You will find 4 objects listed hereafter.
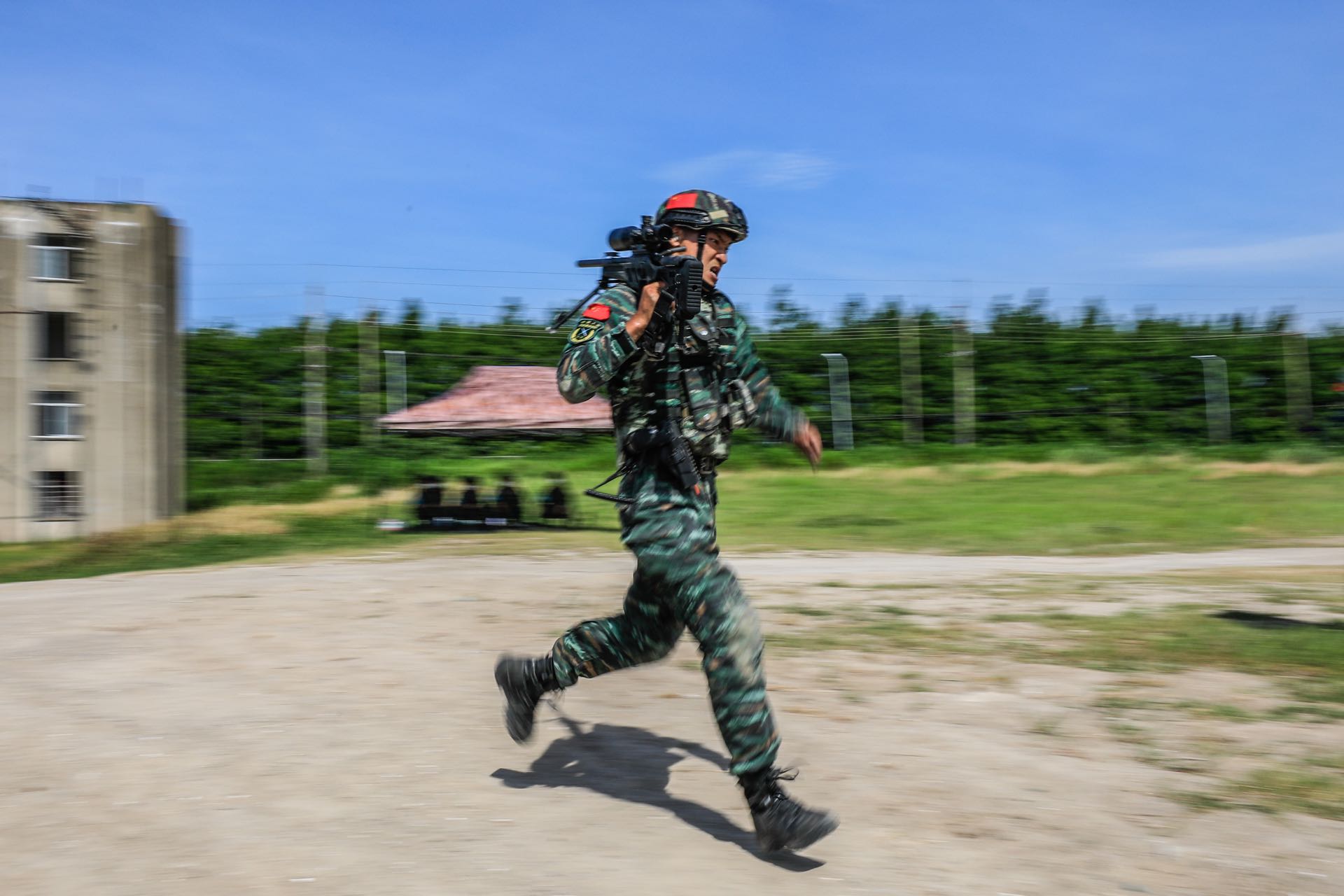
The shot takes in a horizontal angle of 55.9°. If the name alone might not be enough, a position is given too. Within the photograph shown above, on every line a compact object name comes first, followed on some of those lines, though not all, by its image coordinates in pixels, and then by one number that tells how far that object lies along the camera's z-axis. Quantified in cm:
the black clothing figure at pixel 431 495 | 1648
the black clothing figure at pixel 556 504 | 1691
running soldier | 349
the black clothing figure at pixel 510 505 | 1675
